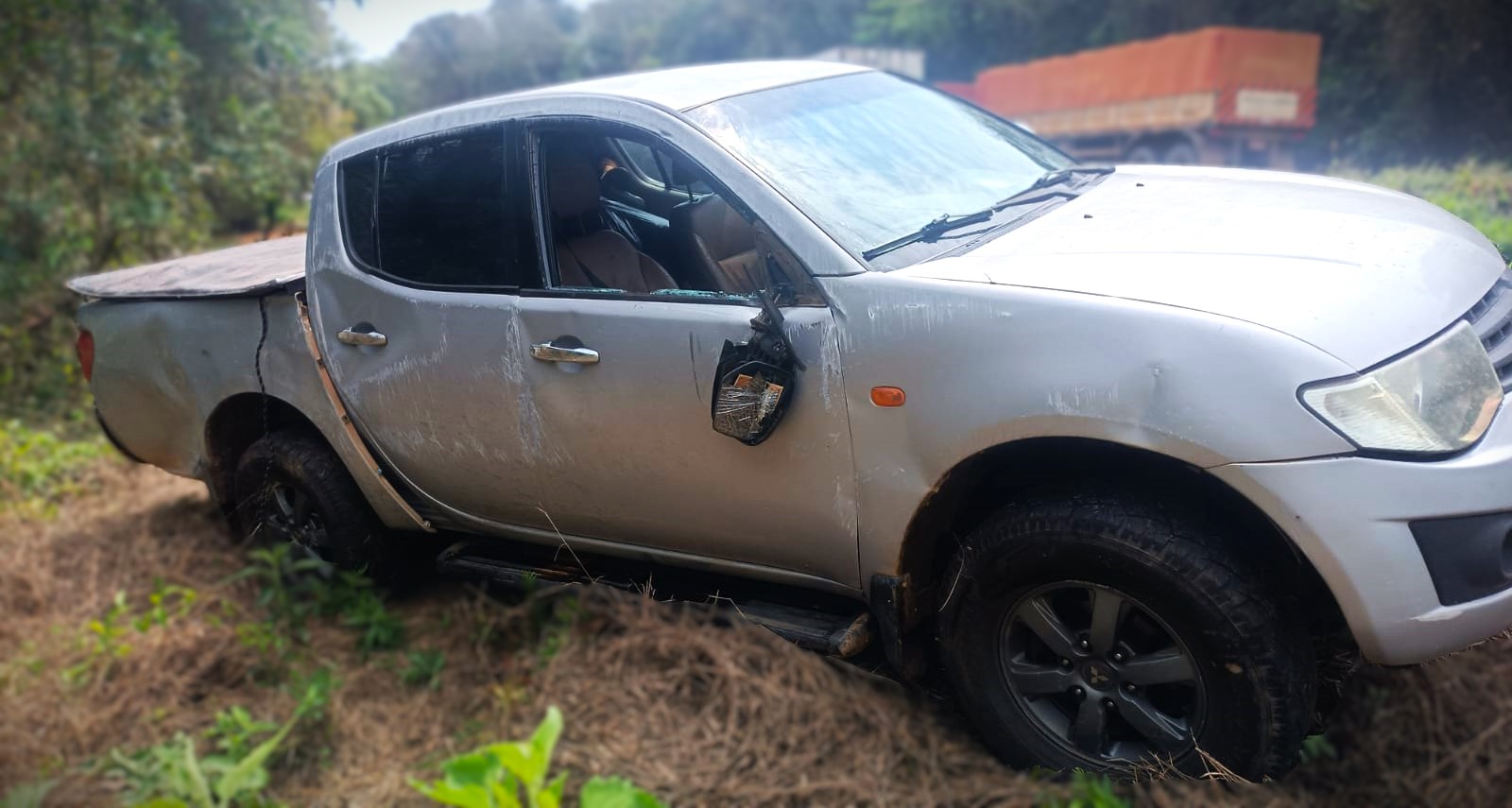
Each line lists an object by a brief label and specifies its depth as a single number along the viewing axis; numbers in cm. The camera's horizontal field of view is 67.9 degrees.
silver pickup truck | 192
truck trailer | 1662
